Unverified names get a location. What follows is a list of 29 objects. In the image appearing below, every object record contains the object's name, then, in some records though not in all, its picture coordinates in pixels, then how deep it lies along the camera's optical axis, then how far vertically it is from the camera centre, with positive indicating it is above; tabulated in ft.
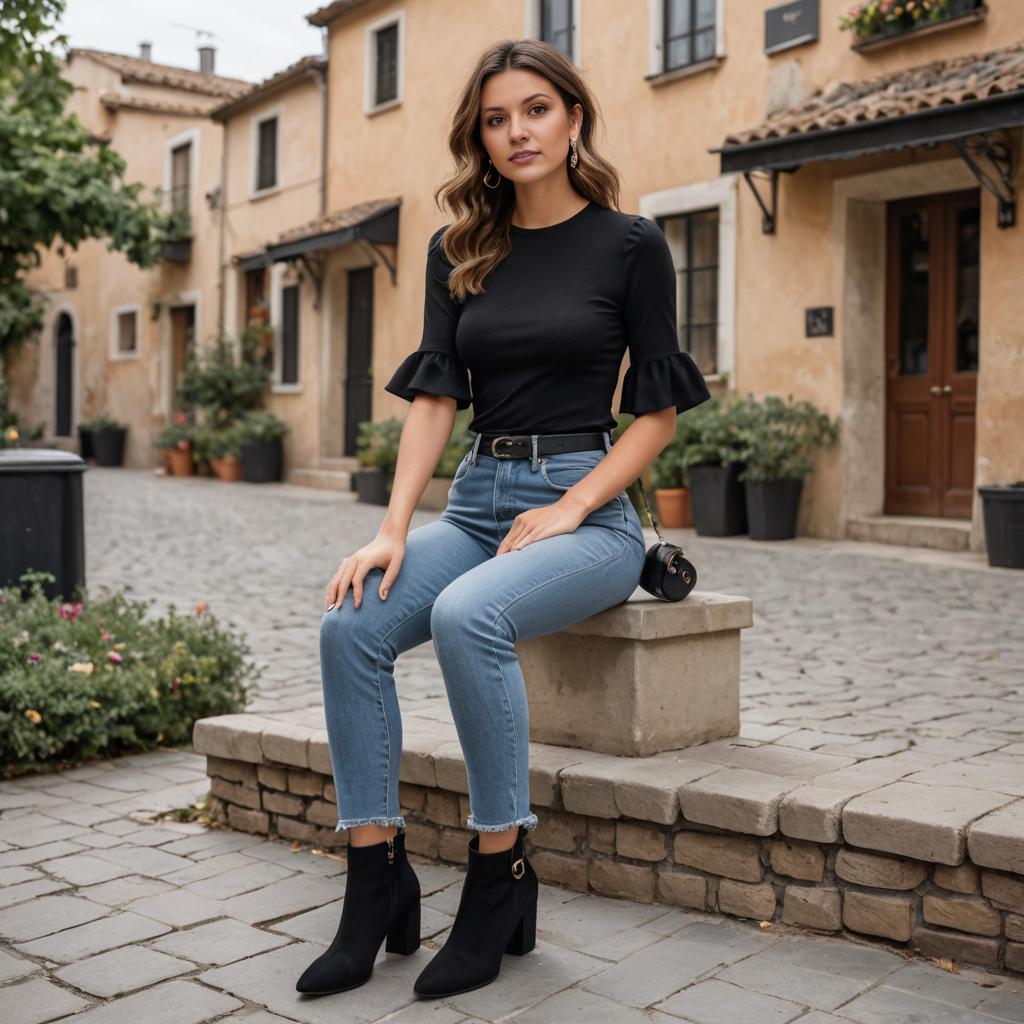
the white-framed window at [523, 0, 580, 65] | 45.09 +14.18
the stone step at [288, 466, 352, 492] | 56.08 -1.22
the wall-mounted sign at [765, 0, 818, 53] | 36.44 +11.33
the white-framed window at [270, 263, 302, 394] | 61.87 +5.52
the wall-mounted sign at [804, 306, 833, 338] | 36.17 +3.38
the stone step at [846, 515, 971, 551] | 33.22 -1.97
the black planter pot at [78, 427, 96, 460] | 76.69 +0.32
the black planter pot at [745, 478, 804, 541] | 35.73 -1.46
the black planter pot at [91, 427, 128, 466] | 75.77 +0.10
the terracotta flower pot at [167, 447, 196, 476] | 64.64 -0.65
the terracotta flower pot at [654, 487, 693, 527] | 38.81 -1.58
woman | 8.90 -0.17
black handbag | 10.59 -0.94
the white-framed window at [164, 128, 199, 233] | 71.05 +14.38
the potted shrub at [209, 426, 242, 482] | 61.26 -0.29
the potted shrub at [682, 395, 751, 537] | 36.55 -0.48
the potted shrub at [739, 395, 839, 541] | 35.68 -0.18
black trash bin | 18.10 -0.94
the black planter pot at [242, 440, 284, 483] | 60.18 -0.58
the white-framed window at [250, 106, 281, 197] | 64.13 +13.80
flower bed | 14.40 -2.51
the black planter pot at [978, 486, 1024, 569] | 29.55 -1.58
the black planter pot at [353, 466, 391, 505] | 49.21 -1.28
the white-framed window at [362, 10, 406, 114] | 55.31 +15.58
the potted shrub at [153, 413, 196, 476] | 64.23 +0.15
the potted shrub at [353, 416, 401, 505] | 49.11 -0.49
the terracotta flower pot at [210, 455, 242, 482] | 61.31 -0.86
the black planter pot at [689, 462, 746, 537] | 36.63 -1.30
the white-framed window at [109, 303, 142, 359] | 78.54 +6.58
